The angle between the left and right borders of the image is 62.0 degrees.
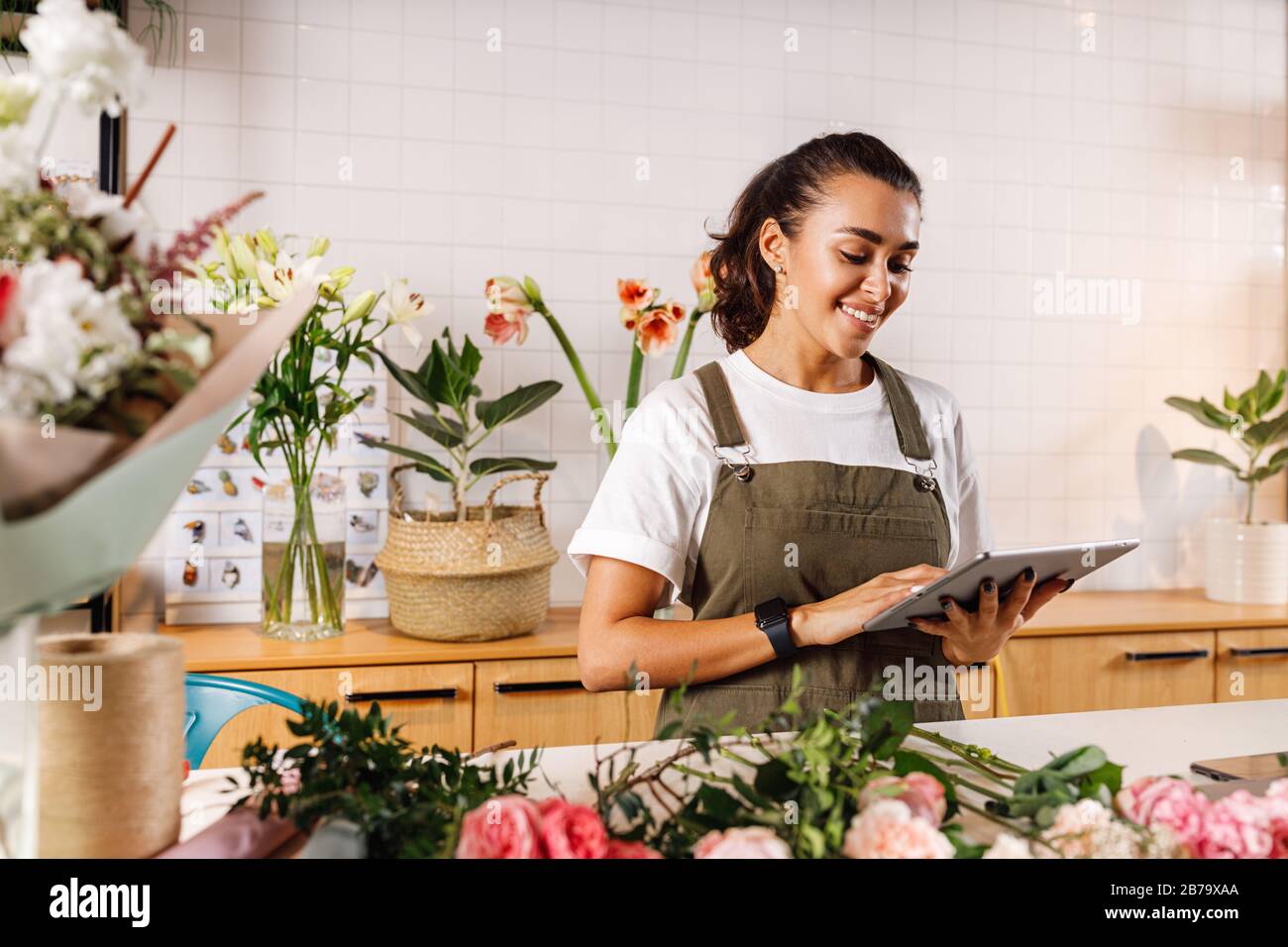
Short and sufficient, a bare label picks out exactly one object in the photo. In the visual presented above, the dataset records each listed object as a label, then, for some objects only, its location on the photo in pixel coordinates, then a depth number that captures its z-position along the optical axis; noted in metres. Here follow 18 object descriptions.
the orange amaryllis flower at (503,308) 2.53
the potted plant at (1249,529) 3.14
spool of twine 0.74
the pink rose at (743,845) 0.73
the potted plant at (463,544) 2.49
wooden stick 0.71
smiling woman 1.59
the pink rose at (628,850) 0.77
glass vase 2.49
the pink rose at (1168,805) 0.85
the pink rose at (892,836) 0.75
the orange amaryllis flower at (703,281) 2.48
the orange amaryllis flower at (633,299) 2.53
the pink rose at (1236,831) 0.82
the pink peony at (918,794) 0.82
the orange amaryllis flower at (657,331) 2.52
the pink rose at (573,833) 0.74
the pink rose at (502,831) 0.73
